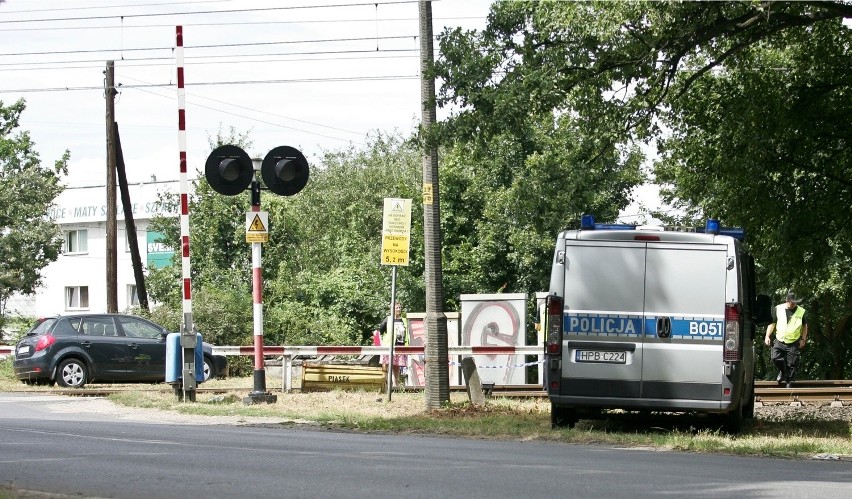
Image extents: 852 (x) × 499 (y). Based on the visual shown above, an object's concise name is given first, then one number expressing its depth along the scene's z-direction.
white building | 75.88
